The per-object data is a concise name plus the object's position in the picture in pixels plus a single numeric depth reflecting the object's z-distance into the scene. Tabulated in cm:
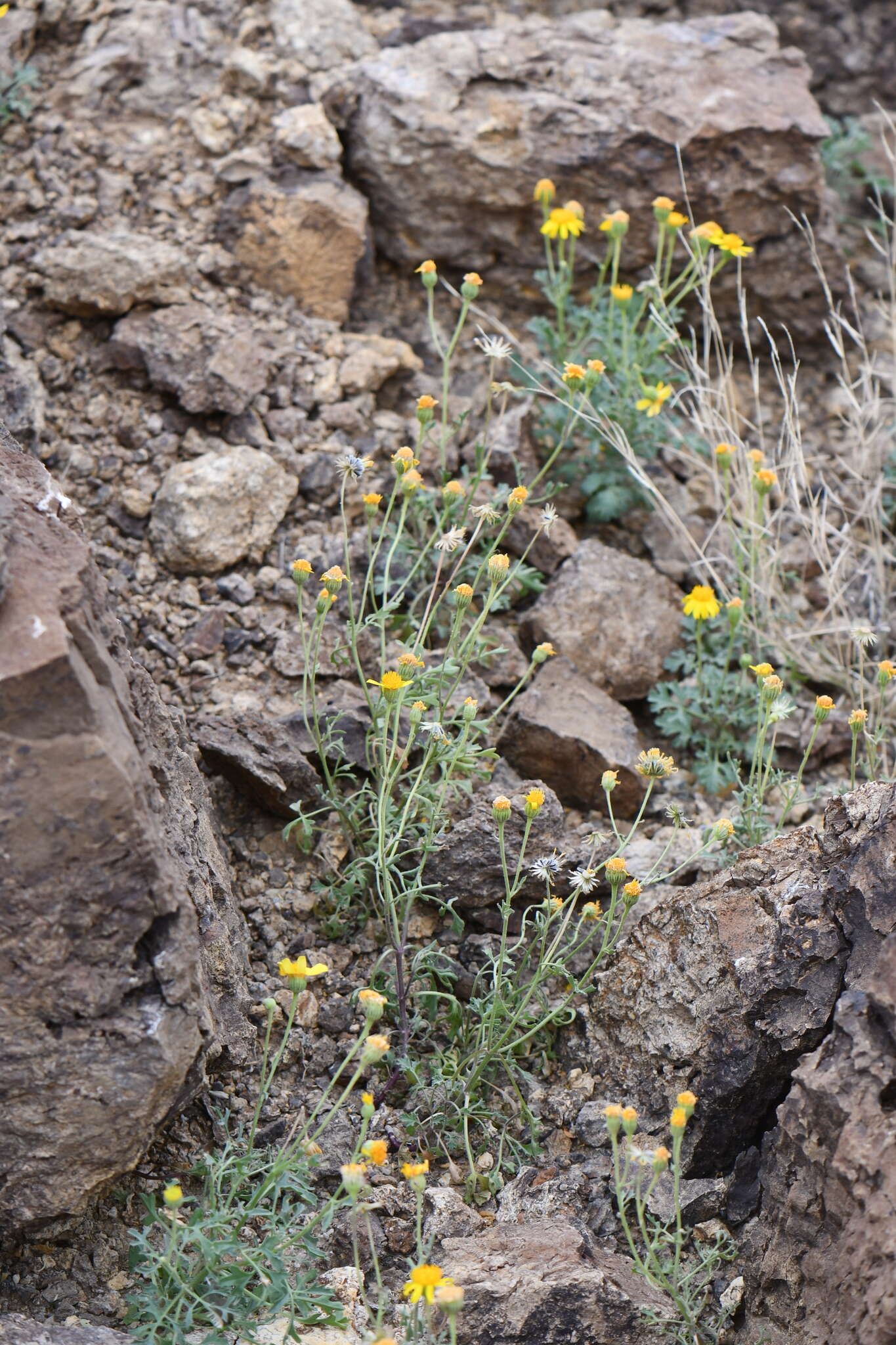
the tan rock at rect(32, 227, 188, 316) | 419
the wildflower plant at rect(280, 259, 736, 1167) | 301
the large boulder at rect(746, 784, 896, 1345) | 234
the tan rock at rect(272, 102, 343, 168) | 468
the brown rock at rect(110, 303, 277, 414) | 412
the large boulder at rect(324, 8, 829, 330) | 478
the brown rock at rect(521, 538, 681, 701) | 403
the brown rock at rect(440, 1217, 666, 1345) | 245
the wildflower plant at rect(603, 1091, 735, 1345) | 242
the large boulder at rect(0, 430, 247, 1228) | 235
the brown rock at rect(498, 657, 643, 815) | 368
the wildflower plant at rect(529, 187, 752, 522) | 424
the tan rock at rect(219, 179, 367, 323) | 455
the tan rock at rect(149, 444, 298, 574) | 390
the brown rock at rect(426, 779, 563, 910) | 330
